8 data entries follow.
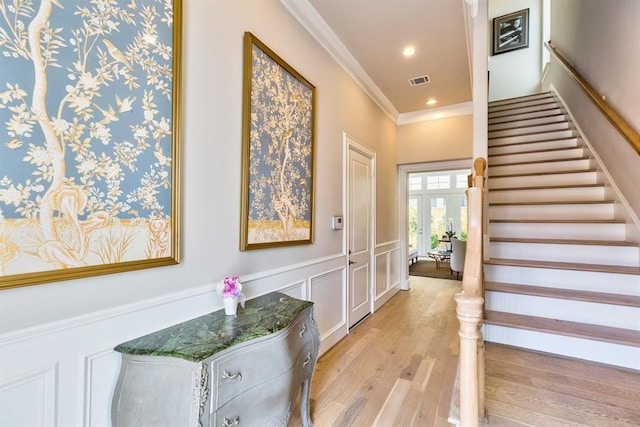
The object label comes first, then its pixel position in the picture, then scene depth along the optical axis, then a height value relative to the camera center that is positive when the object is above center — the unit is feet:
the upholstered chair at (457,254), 18.32 -2.59
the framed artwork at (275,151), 5.92 +1.53
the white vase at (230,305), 4.91 -1.57
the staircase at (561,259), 6.50 -1.24
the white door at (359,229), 10.71 -0.56
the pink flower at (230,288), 4.87 -1.25
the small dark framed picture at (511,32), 19.95 +13.36
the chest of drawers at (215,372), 3.52 -2.15
